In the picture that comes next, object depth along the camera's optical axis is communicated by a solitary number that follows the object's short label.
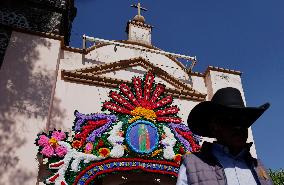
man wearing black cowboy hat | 2.41
